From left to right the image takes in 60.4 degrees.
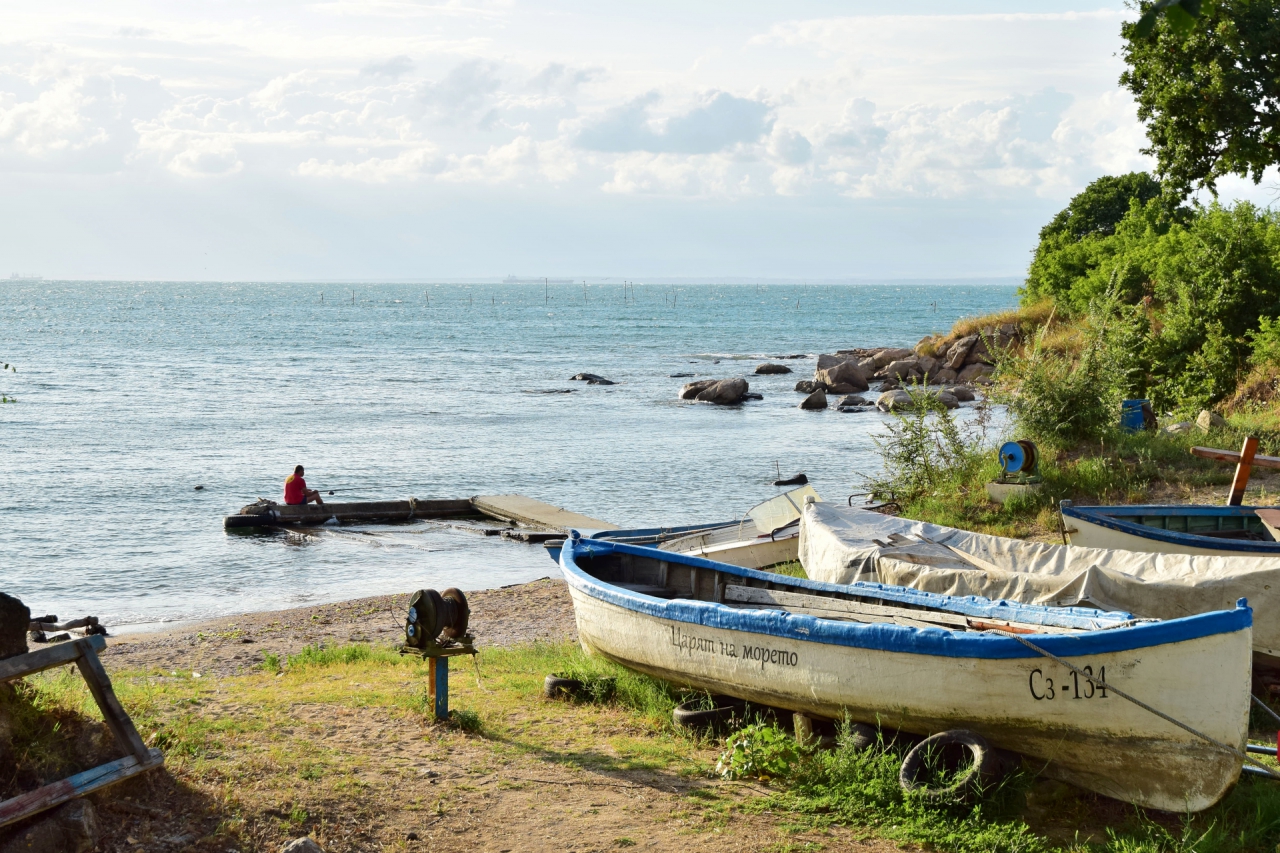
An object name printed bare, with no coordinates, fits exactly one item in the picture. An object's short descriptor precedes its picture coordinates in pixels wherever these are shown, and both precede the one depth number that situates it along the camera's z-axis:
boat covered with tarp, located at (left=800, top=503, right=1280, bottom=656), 9.39
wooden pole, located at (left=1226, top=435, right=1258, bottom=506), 13.25
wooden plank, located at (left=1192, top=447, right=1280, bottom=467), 12.85
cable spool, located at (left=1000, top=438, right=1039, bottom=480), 16.98
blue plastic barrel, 20.00
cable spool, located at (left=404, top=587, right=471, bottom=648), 8.55
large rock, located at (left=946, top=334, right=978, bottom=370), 53.47
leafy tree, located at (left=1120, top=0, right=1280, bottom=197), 20.64
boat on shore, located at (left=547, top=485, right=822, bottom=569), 14.20
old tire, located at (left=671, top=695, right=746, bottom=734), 8.79
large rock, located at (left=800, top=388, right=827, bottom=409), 47.34
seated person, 25.50
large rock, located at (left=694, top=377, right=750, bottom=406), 50.16
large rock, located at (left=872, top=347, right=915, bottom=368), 57.64
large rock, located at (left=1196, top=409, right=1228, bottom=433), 20.50
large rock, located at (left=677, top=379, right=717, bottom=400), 51.72
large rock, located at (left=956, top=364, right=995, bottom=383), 51.91
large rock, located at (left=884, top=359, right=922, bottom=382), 53.25
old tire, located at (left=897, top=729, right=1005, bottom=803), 6.99
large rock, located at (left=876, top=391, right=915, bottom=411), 45.60
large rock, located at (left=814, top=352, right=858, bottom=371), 56.40
